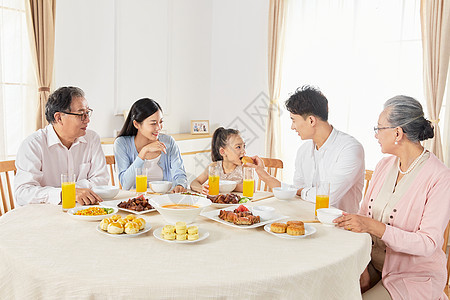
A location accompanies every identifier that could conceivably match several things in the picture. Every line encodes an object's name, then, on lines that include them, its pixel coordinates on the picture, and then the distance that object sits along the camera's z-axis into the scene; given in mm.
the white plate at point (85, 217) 1834
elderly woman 1813
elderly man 2234
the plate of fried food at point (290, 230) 1694
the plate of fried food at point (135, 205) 1997
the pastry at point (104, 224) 1710
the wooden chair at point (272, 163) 3363
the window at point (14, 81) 3555
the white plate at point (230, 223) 1801
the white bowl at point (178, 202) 1742
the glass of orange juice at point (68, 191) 1997
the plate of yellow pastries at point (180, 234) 1599
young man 2396
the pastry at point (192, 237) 1601
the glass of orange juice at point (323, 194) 1990
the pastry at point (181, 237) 1599
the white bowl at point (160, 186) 2393
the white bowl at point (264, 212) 1884
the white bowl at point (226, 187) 2543
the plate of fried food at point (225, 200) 2189
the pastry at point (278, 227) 1721
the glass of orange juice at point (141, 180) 2295
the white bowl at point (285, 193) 2352
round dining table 1276
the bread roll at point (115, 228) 1663
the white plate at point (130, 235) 1655
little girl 3049
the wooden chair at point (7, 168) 2646
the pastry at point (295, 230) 1695
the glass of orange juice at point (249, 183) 2375
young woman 2954
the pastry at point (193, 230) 1610
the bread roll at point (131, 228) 1663
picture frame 5336
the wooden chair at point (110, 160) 3244
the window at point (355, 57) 4047
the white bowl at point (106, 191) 2223
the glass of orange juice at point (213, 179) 2391
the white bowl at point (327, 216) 1850
